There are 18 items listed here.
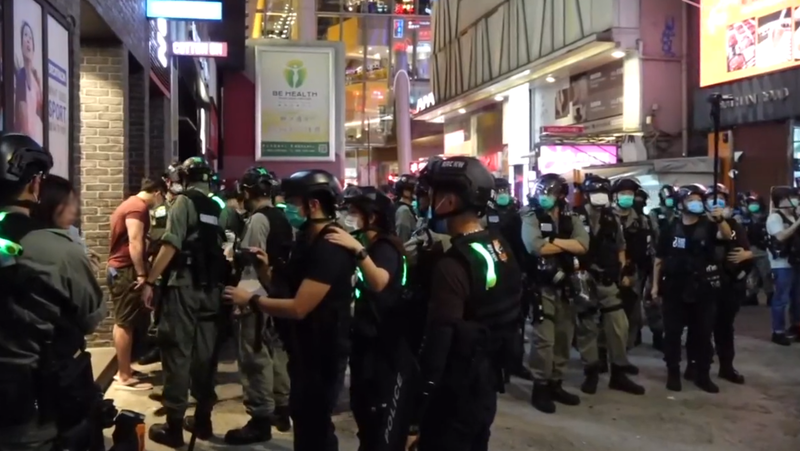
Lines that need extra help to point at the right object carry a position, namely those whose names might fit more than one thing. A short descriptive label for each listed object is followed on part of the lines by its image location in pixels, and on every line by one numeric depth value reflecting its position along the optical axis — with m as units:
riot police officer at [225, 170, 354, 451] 4.16
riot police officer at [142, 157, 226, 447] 5.79
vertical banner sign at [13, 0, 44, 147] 5.54
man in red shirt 7.34
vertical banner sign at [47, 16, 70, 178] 6.39
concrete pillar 18.48
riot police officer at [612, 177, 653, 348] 8.55
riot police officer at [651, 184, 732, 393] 7.55
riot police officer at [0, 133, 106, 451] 3.03
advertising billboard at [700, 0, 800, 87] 15.54
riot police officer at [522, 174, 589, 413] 7.08
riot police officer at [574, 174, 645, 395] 7.52
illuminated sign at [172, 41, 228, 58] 11.76
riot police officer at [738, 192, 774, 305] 12.76
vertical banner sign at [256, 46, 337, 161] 19.69
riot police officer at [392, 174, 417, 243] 9.32
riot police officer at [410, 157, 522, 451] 3.39
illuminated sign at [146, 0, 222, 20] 9.46
